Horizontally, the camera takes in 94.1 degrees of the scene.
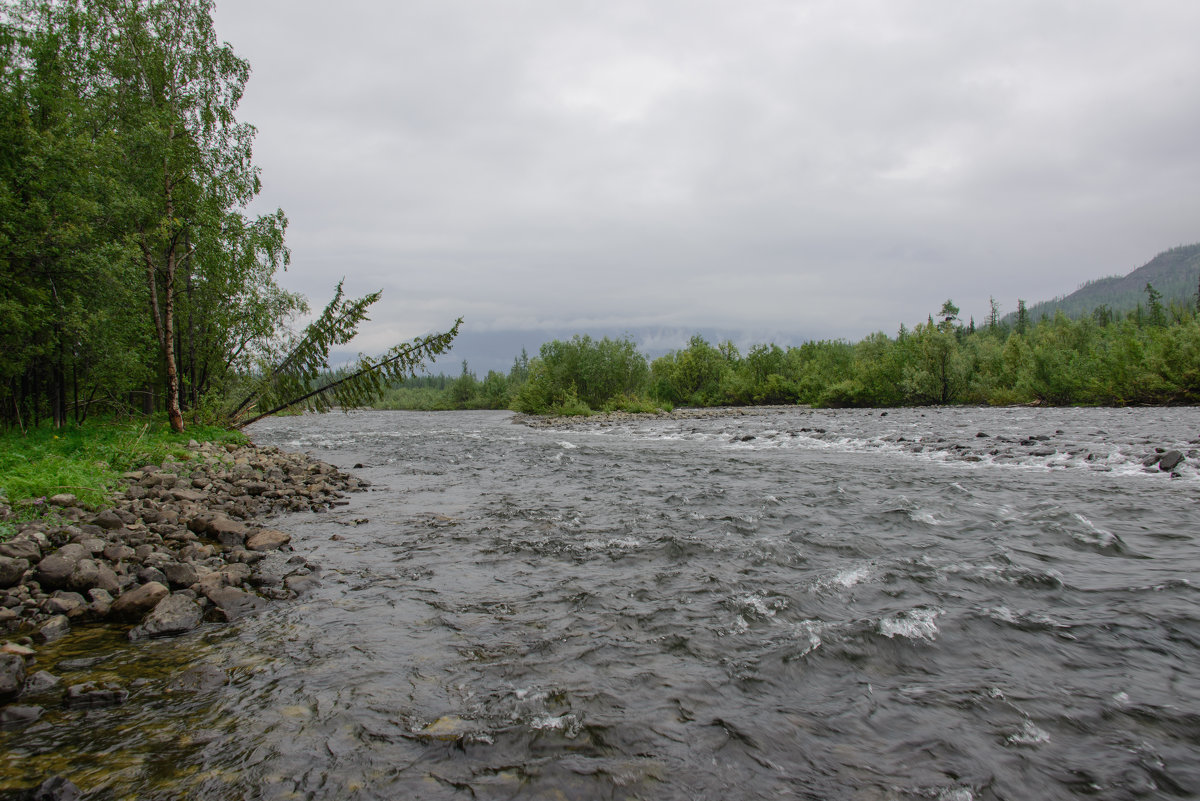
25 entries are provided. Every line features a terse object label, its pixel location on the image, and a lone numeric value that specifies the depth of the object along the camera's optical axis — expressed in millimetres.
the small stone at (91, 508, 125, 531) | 9312
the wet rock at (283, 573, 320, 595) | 7998
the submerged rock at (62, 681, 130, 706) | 4840
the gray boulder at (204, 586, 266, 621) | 7078
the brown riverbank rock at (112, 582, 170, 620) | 6758
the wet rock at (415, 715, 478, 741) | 4570
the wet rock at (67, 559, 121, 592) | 7141
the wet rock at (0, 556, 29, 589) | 6836
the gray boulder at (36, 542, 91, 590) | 7105
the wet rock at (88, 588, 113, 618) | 6754
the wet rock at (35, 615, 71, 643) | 6156
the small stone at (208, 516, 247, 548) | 10083
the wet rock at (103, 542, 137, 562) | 7953
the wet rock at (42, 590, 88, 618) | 6639
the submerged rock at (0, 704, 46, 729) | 4467
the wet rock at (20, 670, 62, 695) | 5000
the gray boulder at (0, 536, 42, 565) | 7246
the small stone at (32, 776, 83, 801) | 3627
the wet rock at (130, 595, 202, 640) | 6344
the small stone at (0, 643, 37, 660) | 5574
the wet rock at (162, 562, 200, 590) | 7605
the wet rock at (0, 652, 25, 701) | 4846
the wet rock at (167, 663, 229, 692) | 5258
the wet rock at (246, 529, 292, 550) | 9852
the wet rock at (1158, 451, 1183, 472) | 16111
